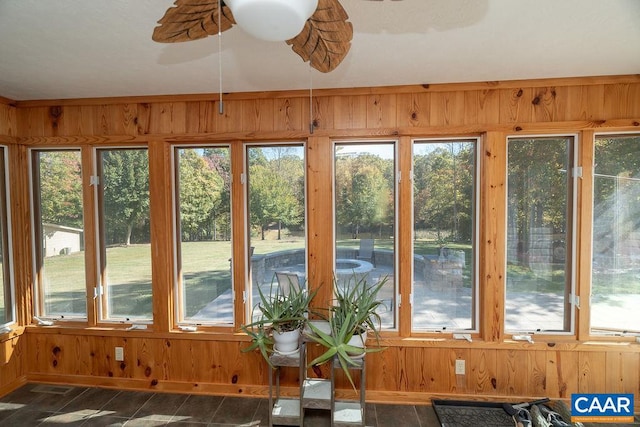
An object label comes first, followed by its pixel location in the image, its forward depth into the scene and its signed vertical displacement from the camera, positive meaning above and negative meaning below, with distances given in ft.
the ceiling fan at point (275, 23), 2.44 +1.85
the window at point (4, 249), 7.89 -1.16
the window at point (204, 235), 7.92 -0.85
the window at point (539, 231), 7.16 -0.79
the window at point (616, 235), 7.03 -0.90
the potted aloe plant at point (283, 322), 6.47 -2.71
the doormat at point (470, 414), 6.40 -4.89
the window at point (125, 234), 8.04 -0.81
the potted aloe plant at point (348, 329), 5.91 -2.72
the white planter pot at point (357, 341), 6.35 -3.04
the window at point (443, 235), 7.43 -0.88
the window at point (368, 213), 7.57 -0.30
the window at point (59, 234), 8.23 -0.80
